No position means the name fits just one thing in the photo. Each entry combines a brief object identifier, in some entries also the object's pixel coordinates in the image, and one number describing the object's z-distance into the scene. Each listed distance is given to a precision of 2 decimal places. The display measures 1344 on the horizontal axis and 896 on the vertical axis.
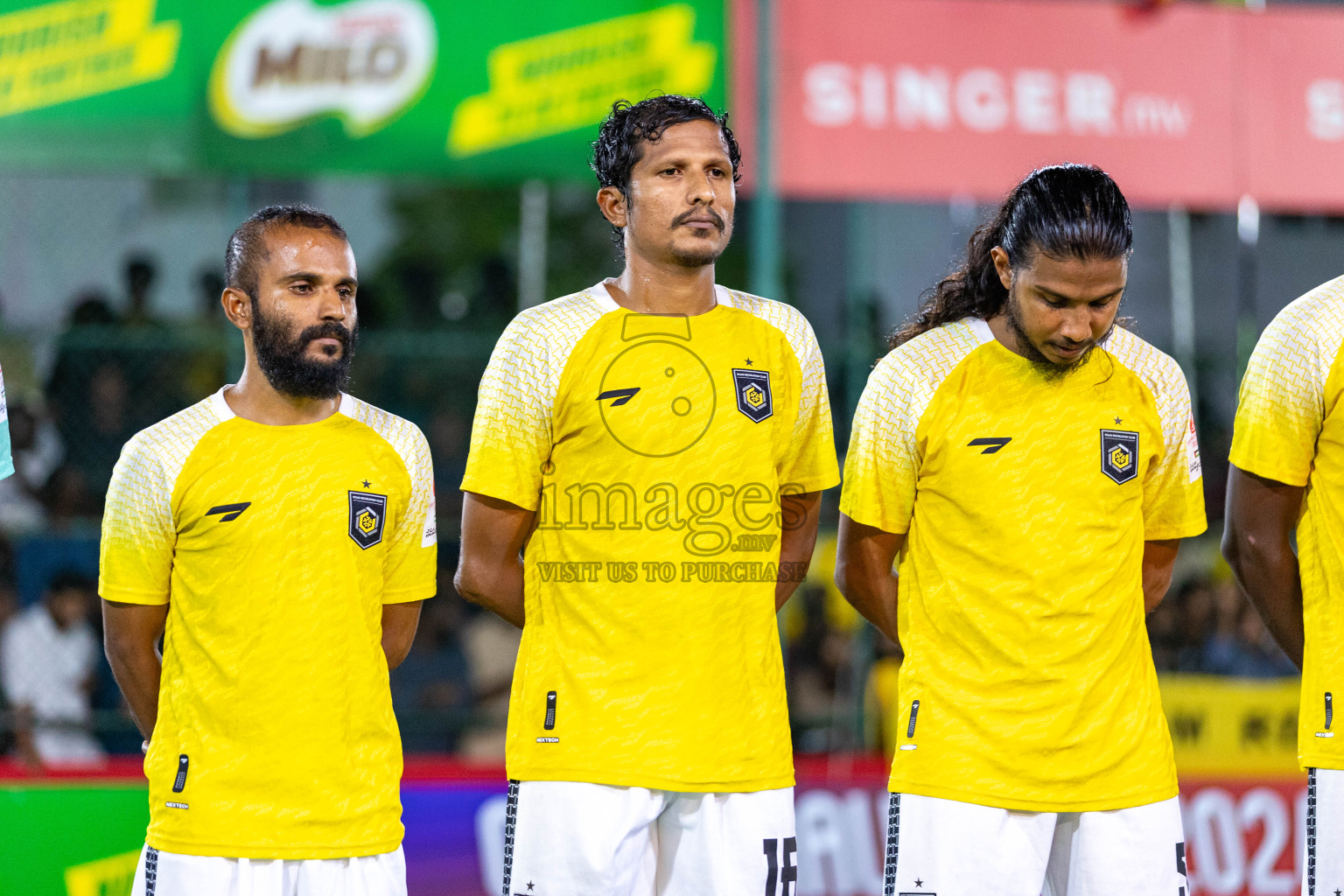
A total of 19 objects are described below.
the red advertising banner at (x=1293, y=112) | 17.83
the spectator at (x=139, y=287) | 19.84
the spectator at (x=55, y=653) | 16.12
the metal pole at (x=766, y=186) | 15.66
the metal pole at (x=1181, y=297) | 18.86
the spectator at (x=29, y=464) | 17.11
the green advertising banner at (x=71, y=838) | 11.20
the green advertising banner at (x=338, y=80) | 16.03
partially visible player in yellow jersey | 7.32
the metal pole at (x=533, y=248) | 18.95
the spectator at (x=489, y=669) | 16.80
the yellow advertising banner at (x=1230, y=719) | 17.42
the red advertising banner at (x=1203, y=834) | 12.70
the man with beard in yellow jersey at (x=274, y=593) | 7.25
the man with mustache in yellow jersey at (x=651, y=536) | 7.15
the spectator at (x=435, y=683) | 16.72
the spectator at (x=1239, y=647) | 18.55
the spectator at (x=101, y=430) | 17.55
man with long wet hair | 7.16
